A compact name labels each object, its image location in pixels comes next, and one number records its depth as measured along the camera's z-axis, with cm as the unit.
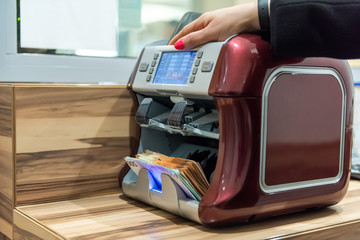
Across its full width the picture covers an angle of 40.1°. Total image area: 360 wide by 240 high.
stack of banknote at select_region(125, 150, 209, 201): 93
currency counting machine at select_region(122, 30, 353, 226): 90
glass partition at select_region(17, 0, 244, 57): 134
